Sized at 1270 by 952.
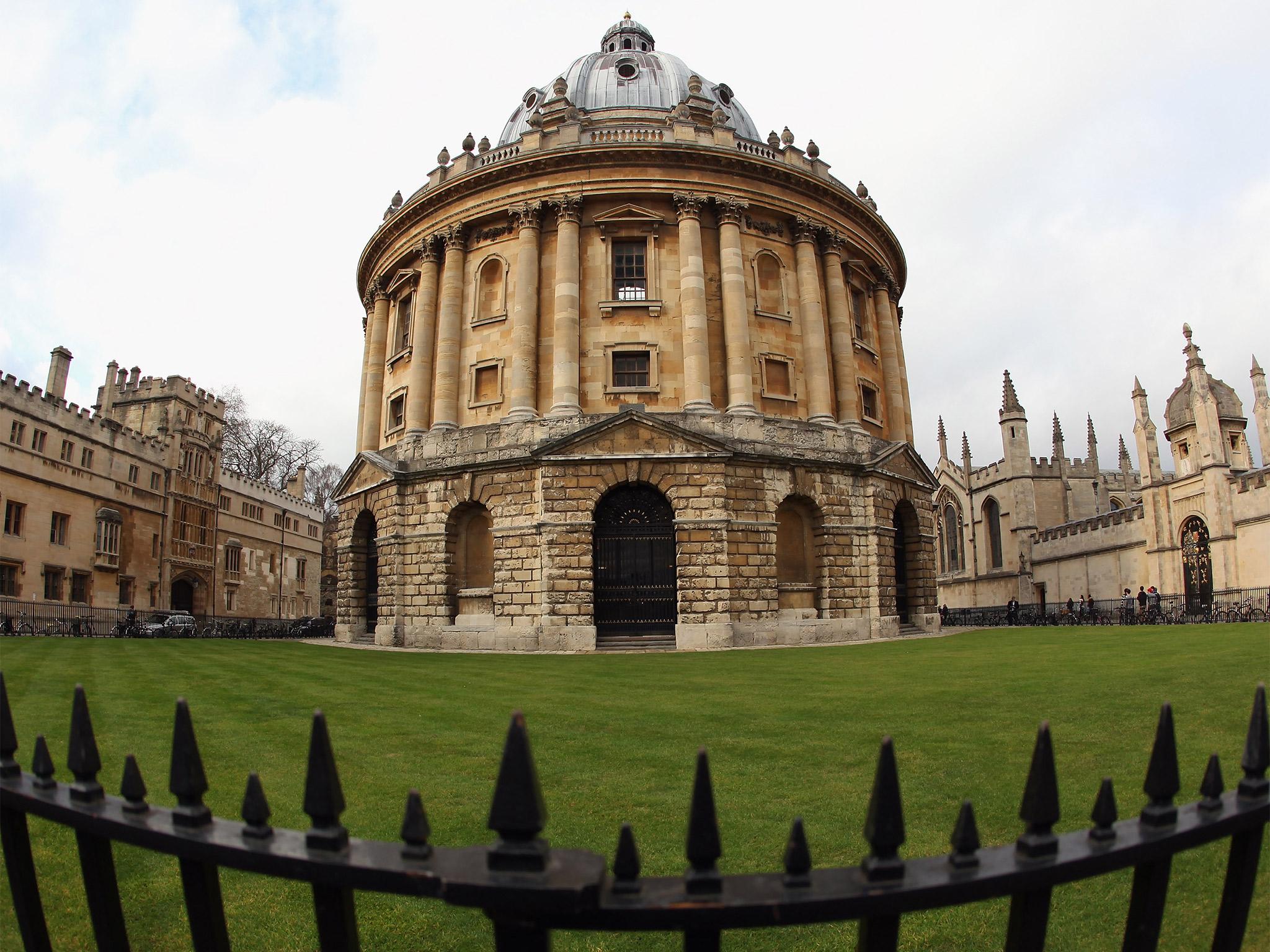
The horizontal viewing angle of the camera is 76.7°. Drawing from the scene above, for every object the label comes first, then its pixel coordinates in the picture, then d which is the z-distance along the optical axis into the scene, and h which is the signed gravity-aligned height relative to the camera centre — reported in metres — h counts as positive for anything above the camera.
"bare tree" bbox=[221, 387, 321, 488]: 60.78 +11.00
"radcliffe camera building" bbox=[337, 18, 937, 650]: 24.45 +5.84
